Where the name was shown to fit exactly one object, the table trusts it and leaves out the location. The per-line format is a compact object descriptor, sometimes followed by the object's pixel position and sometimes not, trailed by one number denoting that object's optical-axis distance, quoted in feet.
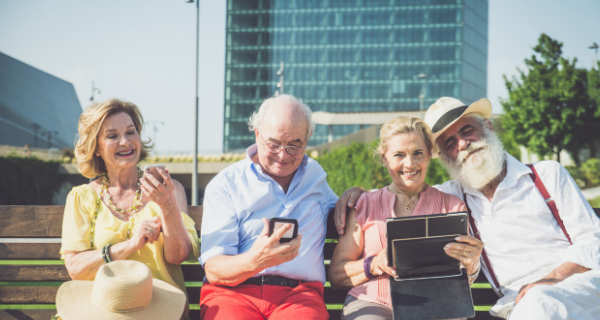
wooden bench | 10.36
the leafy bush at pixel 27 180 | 89.48
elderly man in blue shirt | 8.99
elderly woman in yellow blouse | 9.05
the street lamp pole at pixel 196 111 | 48.83
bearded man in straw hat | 9.43
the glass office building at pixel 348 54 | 236.43
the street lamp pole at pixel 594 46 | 77.30
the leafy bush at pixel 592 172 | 65.31
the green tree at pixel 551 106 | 61.77
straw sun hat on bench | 8.06
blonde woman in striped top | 9.36
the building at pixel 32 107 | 199.11
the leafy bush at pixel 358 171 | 37.96
